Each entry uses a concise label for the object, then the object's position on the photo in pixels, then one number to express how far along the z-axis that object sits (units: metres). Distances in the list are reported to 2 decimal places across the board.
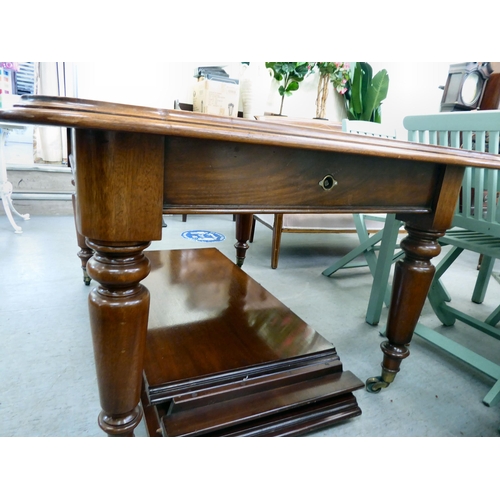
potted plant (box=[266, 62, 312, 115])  2.42
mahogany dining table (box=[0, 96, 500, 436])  0.41
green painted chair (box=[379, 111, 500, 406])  0.91
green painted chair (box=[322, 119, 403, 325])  1.18
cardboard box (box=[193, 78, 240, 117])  1.73
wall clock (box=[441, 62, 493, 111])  2.74
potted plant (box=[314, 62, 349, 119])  2.63
